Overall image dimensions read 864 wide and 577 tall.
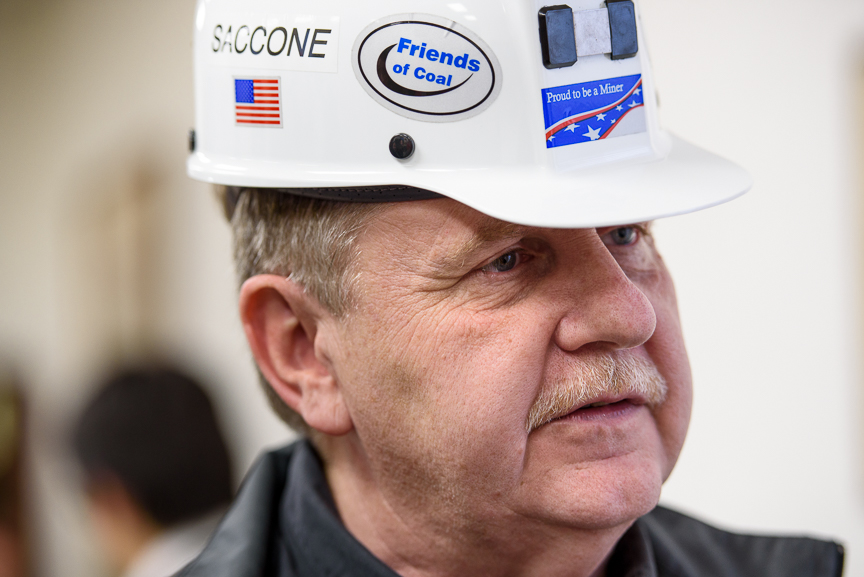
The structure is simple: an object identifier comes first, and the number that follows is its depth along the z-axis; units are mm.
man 1248
